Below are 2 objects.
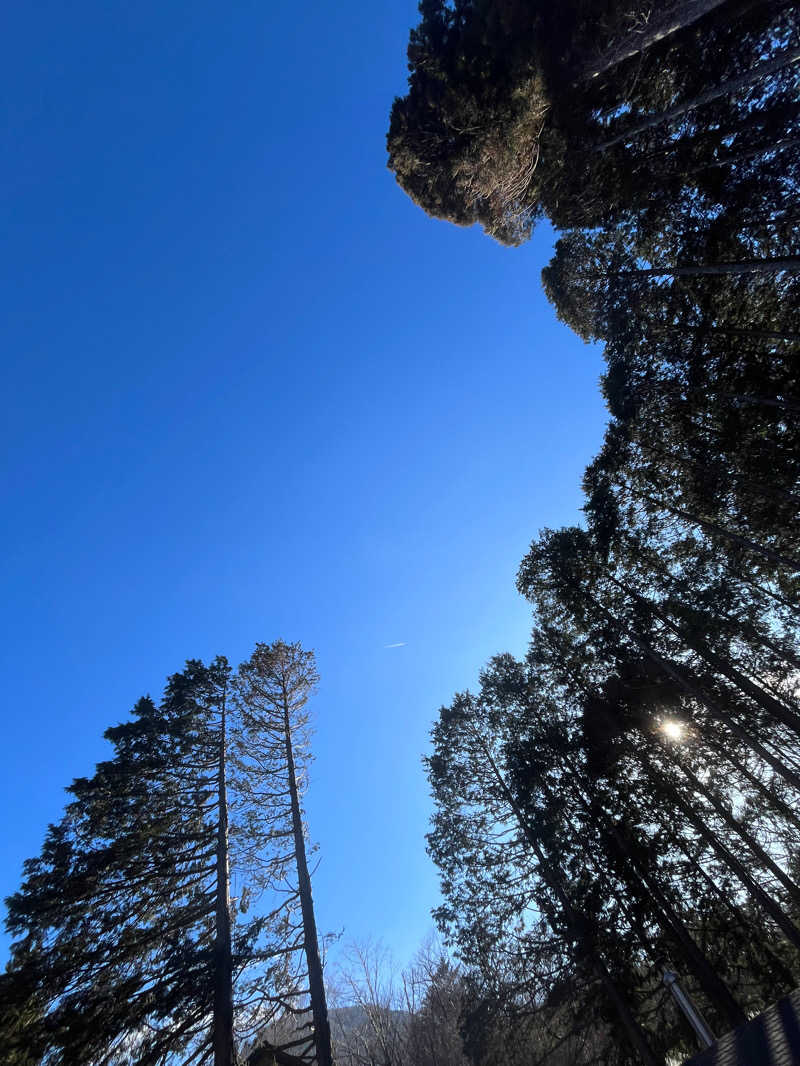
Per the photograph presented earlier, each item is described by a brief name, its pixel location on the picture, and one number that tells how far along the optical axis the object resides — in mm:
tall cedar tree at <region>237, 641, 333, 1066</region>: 8258
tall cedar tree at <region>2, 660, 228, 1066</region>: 7758
